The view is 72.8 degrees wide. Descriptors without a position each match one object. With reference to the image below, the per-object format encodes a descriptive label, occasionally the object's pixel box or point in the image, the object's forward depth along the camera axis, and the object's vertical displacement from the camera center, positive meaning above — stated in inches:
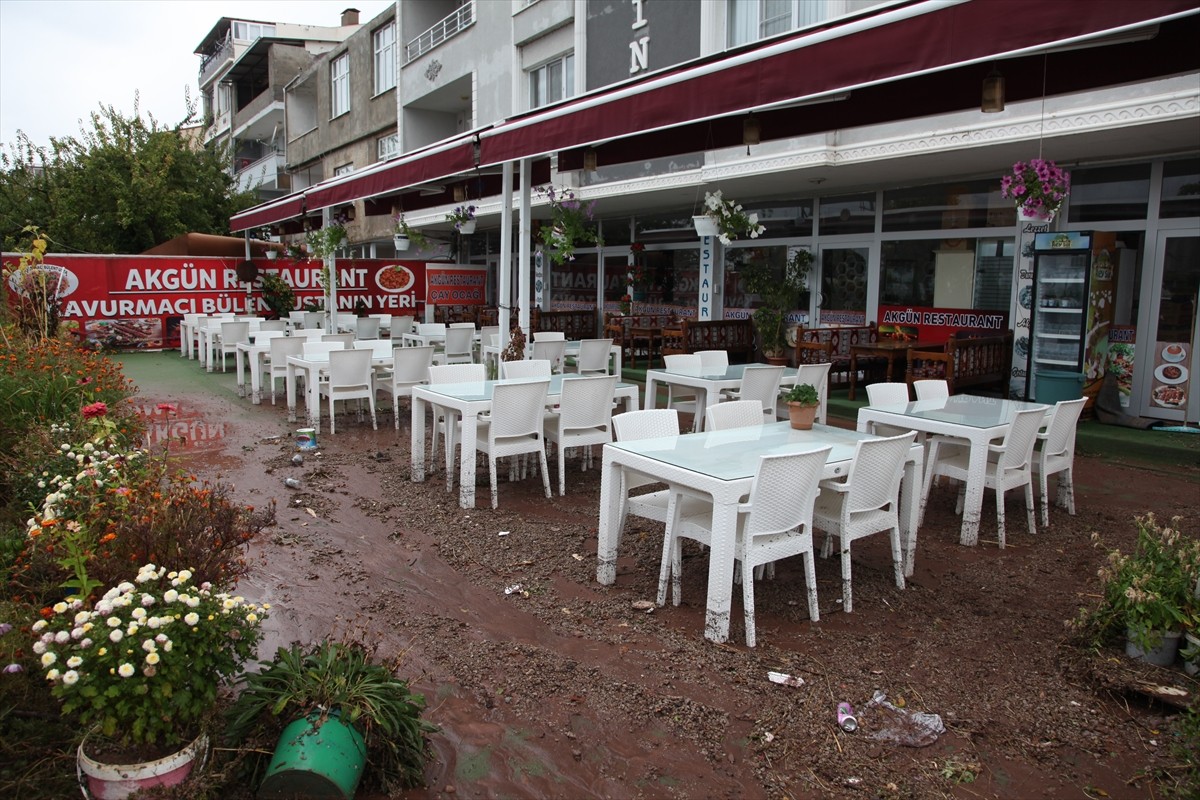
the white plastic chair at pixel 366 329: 568.1 -18.9
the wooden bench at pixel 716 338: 477.7 -18.2
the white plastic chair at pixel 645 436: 179.2 -30.7
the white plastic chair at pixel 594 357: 382.0 -24.5
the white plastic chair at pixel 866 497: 162.1 -38.1
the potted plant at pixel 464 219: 471.8 +49.2
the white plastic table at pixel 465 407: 233.6 -31.3
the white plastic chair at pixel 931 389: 263.7 -25.3
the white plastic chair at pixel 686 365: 322.7 -23.1
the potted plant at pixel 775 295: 482.6 +8.9
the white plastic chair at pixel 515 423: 236.1 -35.0
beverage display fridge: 348.8 +0.1
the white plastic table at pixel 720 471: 149.8 -31.9
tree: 823.1 +111.2
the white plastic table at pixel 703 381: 301.6 -27.9
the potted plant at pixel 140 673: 88.0 -41.3
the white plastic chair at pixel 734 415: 206.2 -27.6
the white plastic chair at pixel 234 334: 481.7 -20.4
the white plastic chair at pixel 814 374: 314.8 -25.3
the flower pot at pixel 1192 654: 134.4 -56.2
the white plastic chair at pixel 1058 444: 225.1 -36.6
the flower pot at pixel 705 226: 368.8 +37.0
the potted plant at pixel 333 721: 97.3 -53.5
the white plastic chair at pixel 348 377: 339.0 -31.8
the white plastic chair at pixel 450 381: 259.6 -26.6
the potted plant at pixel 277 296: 722.8 +3.7
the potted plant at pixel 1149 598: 138.0 -48.4
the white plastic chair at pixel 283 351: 398.3 -24.7
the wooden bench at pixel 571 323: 651.5 -14.6
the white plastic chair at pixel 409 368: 339.0 -27.4
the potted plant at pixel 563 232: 343.0 +31.4
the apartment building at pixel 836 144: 179.6 +60.8
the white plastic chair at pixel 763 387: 299.8 -29.3
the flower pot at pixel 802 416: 192.5 -25.2
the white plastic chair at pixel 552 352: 387.5 -22.4
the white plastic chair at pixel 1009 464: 210.4 -41.3
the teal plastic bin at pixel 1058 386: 345.7 -30.9
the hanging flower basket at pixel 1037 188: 285.0 +44.4
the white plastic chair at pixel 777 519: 148.9 -39.5
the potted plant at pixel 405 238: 614.8 +50.2
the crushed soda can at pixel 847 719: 124.8 -63.1
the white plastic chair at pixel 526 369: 295.4 -23.3
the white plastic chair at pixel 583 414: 249.1 -33.6
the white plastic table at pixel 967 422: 208.8 -29.5
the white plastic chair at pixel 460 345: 450.0 -23.4
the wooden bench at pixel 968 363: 362.0 -23.8
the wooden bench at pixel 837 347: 430.6 -20.0
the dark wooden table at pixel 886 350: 410.3 -20.0
